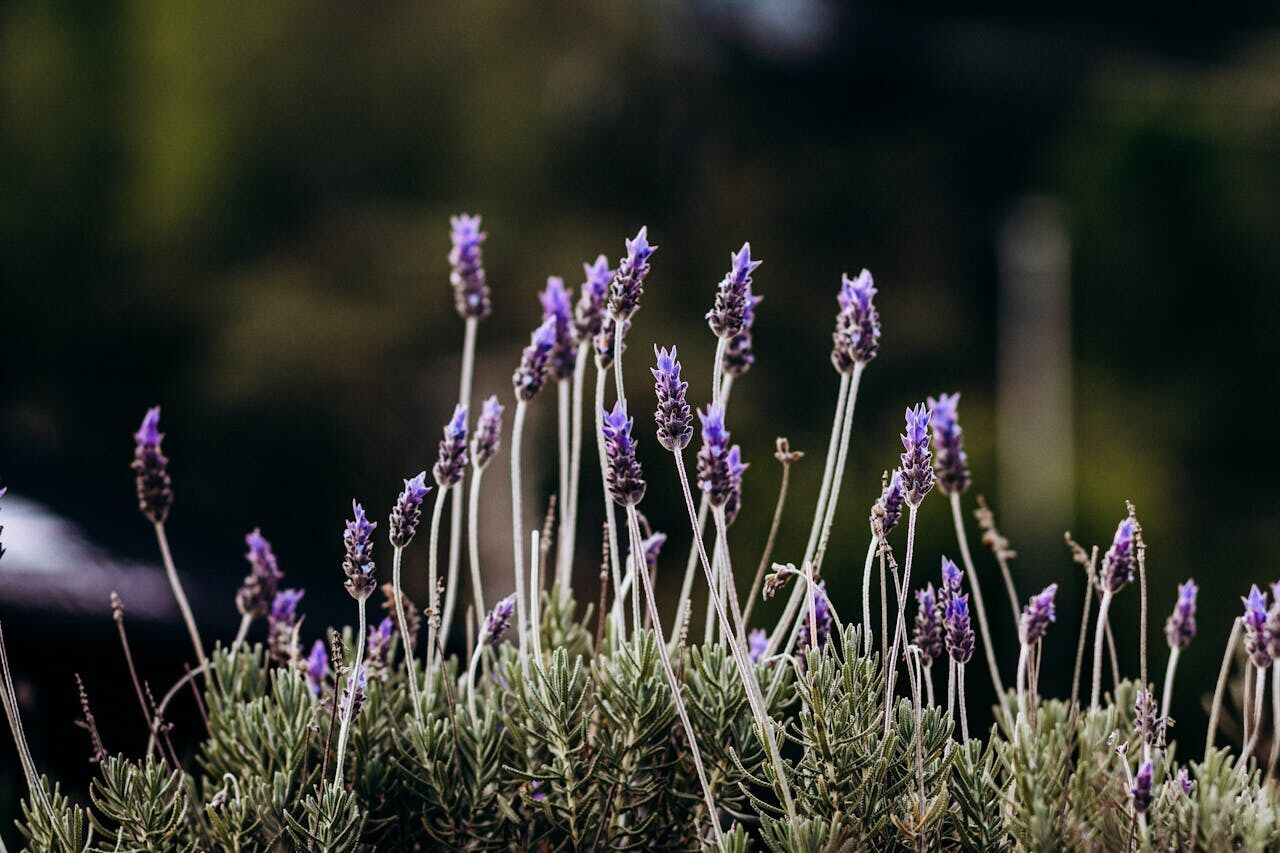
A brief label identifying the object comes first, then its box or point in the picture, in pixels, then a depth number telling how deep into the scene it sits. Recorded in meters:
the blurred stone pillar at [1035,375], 11.44
